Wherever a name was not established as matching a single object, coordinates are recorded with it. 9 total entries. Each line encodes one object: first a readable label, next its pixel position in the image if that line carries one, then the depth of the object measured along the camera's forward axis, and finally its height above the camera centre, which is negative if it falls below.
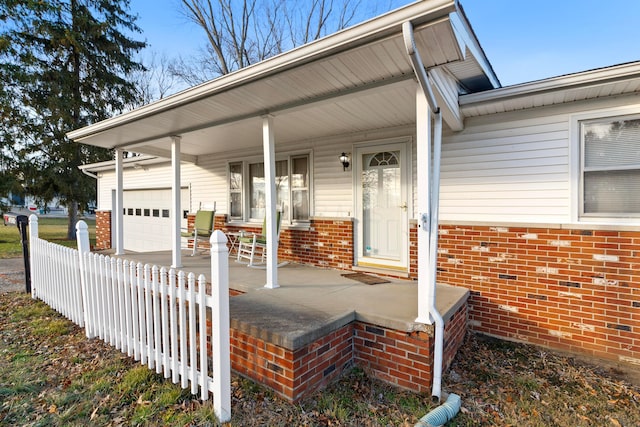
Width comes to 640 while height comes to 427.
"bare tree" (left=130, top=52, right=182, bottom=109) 17.31 +6.74
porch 2.51 -1.10
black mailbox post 5.47 -0.61
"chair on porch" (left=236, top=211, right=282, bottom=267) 5.27 -0.78
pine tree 12.06 +4.57
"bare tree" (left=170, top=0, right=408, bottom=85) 13.05 +7.33
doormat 4.29 -1.02
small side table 6.51 -0.71
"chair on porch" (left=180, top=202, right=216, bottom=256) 6.54 -0.44
